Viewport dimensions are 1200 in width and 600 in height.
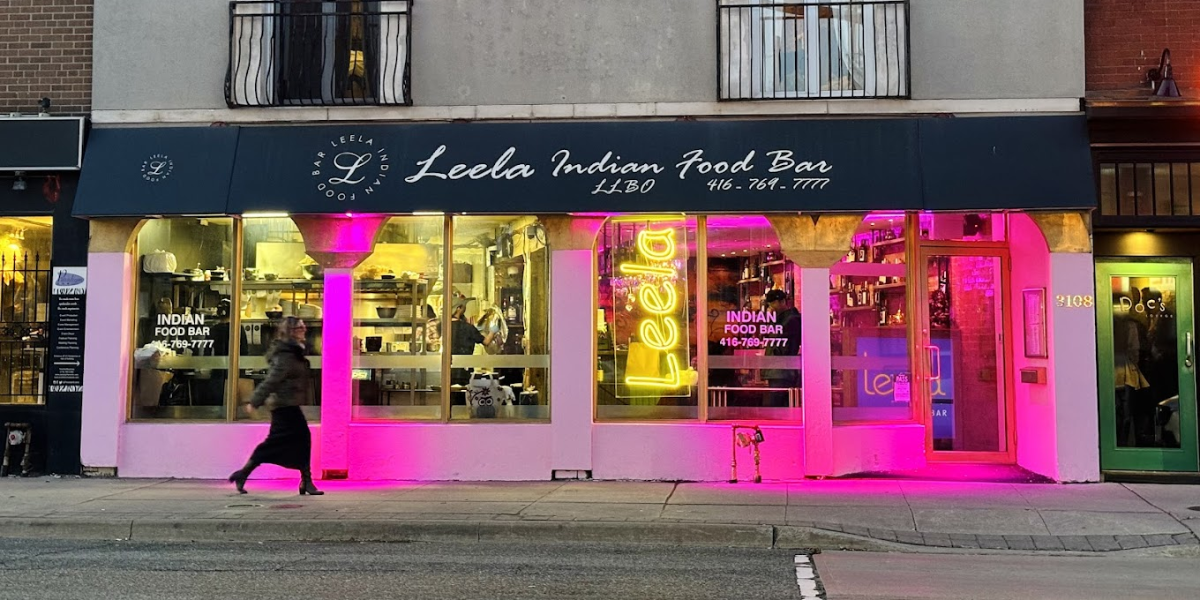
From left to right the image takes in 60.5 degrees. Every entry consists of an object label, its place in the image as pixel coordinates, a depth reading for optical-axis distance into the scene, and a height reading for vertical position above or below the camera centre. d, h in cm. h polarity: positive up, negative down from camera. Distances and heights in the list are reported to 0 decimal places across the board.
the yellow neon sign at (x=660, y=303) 1146 +55
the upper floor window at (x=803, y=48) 1106 +330
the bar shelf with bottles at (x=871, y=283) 1147 +77
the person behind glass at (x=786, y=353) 1134 -1
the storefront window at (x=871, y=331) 1143 +23
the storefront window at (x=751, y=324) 1137 +31
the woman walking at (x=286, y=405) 1016 -54
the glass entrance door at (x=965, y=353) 1195 -1
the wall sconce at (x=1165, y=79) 1064 +286
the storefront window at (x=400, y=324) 1161 +31
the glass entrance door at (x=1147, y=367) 1083 -15
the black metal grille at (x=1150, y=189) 1074 +171
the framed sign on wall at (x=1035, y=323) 1099 +32
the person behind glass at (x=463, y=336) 1159 +17
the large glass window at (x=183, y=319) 1180 +36
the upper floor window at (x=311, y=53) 1146 +333
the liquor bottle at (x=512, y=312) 1164 +44
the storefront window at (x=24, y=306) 1187 +51
